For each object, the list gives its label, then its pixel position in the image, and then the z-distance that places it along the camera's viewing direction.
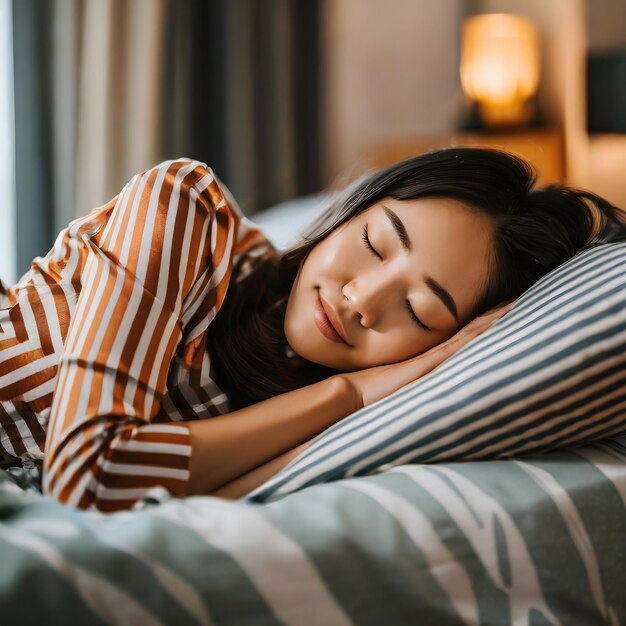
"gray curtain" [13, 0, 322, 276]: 2.44
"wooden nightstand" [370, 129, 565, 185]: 2.71
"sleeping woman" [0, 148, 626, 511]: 0.83
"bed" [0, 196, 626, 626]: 0.62
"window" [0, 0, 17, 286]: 2.36
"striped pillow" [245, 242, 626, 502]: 0.82
